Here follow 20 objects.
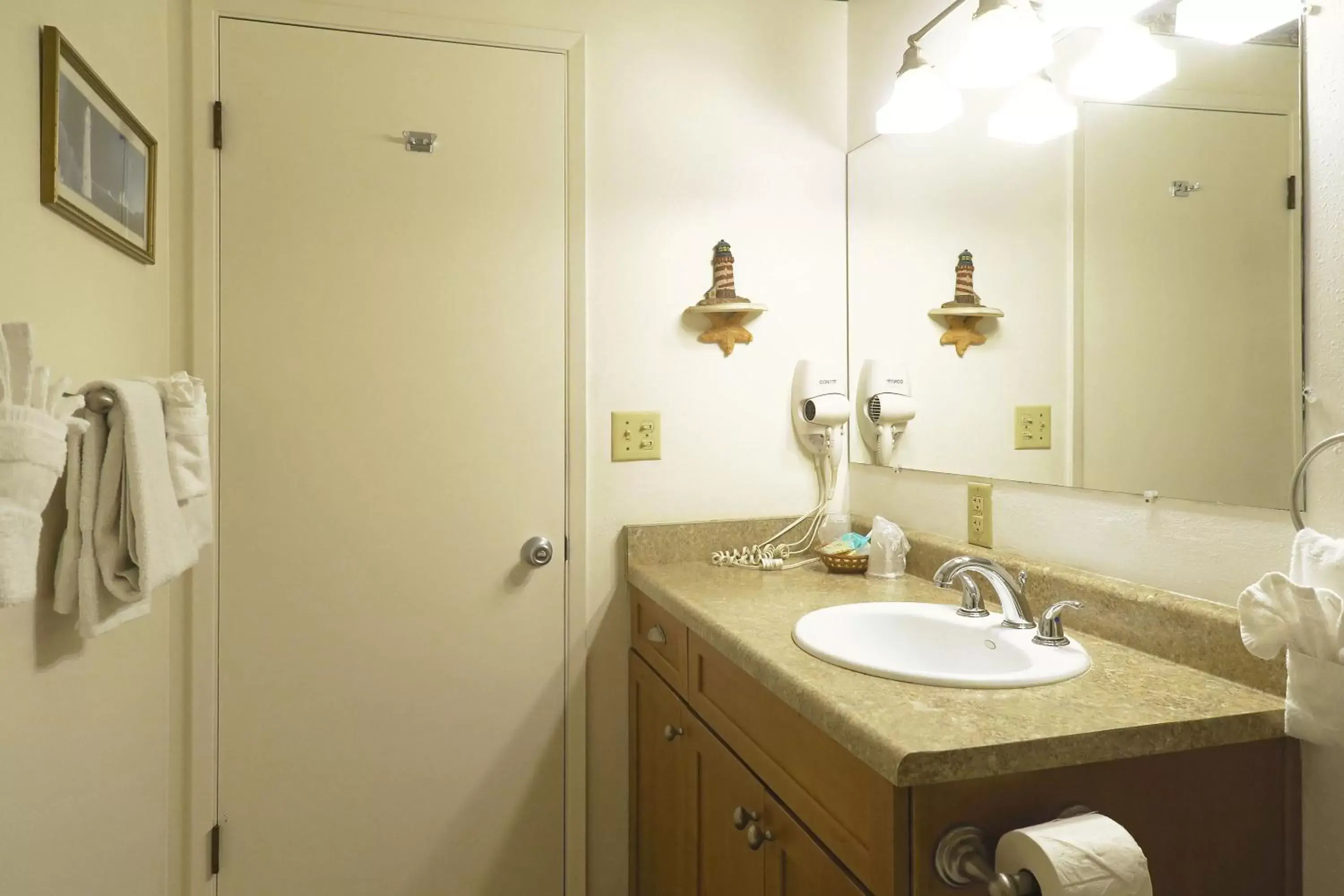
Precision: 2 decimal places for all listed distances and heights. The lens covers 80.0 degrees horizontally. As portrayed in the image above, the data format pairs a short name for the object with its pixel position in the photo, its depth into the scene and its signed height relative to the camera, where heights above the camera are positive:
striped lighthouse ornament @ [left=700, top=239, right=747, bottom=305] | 1.88 +0.39
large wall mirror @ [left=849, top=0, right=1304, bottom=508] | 1.04 +0.27
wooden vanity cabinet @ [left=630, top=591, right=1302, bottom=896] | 0.85 -0.44
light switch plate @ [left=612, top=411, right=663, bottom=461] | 1.86 +0.02
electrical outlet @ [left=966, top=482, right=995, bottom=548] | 1.56 -0.13
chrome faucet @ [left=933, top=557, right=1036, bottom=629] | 1.26 -0.22
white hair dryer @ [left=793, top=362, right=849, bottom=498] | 1.94 +0.09
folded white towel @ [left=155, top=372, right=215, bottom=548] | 1.16 +0.02
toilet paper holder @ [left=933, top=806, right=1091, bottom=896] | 0.84 -0.44
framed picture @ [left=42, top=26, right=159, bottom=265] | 1.04 +0.44
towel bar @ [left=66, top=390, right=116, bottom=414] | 1.02 +0.06
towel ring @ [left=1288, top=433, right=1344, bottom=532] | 0.92 -0.03
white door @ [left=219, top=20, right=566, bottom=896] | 1.65 -0.04
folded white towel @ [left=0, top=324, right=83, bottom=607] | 0.76 -0.01
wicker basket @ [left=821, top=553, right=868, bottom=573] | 1.73 -0.25
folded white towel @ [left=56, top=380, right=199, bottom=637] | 1.00 -0.09
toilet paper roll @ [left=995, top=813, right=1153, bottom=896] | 0.76 -0.40
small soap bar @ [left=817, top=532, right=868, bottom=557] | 1.74 -0.22
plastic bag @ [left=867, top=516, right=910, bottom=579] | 1.71 -0.22
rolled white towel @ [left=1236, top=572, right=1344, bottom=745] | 0.83 -0.21
